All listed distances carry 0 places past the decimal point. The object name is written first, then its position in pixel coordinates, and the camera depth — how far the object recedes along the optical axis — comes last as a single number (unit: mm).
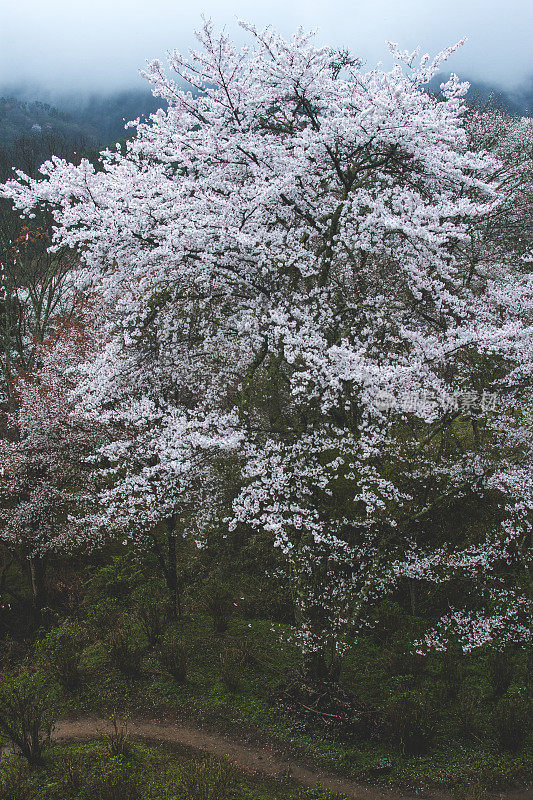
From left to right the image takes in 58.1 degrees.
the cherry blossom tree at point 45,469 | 11602
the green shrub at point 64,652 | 7630
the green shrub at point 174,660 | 7672
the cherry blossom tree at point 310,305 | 6125
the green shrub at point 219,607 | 9180
